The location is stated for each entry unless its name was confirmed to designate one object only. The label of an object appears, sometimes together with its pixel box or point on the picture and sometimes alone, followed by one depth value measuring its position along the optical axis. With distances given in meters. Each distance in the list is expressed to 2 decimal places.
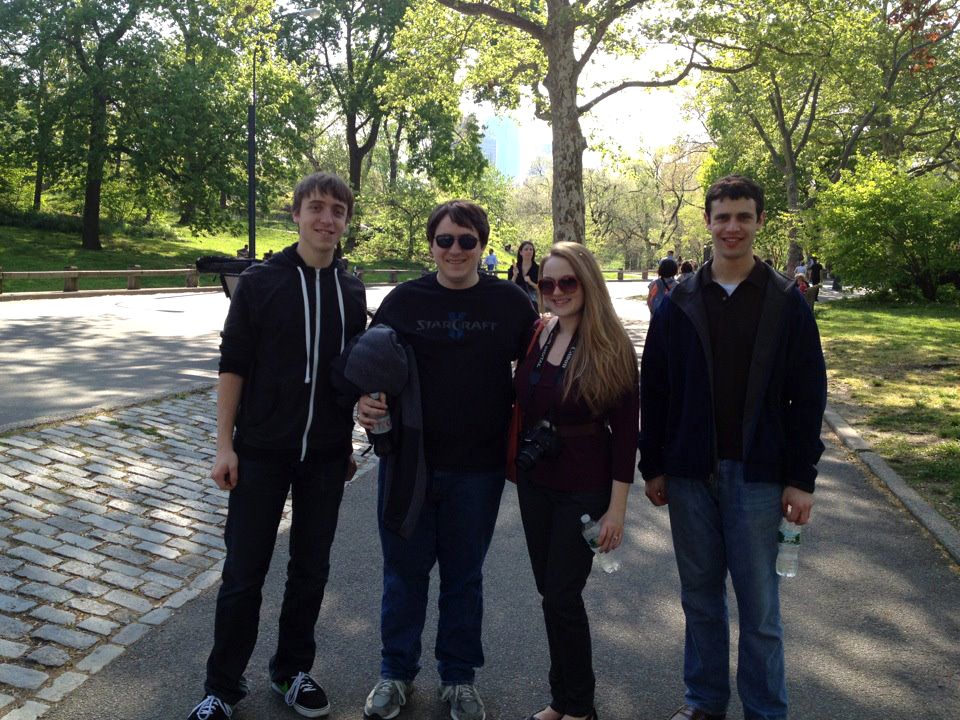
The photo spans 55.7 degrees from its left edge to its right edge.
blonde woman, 3.19
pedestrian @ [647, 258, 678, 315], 12.83
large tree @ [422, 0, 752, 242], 18.92
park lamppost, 30.14
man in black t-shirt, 3.37
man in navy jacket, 3.12
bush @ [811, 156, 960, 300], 26.58
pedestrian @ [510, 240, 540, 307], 12.48
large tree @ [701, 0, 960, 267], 20.97
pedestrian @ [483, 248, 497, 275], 36.61
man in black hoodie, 3.31
